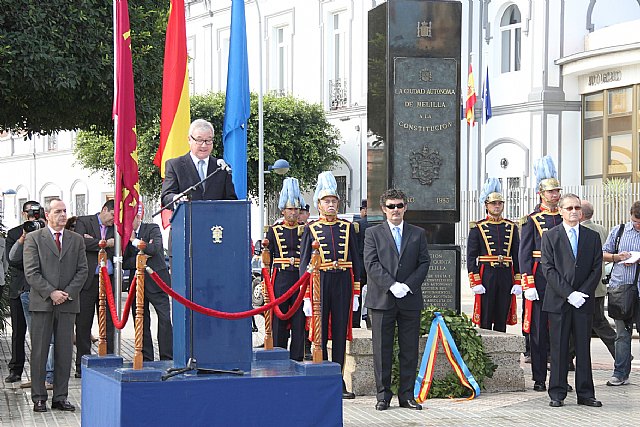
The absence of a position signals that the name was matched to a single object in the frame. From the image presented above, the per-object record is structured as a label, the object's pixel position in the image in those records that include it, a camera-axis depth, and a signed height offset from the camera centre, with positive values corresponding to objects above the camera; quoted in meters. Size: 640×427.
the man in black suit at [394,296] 11.31 -0.79
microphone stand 8.49 -1.06
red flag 12.24 +0.72
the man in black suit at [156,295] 13.84 -1.00
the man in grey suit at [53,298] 11.51 -0.85
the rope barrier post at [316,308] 8.96 -0.73
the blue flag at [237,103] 16.27 +1.43
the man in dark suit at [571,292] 11.59 -0.79
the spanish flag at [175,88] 14.06 +1.37
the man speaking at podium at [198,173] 8.87 +0.24
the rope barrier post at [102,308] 10.12 -0.85
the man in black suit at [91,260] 13.62 -0.60
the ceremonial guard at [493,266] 14.47 -0.68
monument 12.88 +0.92
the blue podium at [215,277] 8.52 -0.49
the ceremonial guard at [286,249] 13.82 -0.49
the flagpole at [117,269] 12.15 -0.62
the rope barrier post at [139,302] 8.51 -0.67
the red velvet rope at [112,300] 9.83 -0.77
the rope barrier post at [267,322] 9.99 -0.93
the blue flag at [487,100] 32.62 +2.80
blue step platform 8.20 -1.29
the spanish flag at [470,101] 31.89 +2.74
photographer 13.52 -1.13
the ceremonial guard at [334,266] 12.34 -0.60
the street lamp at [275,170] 31.39 +0.97
